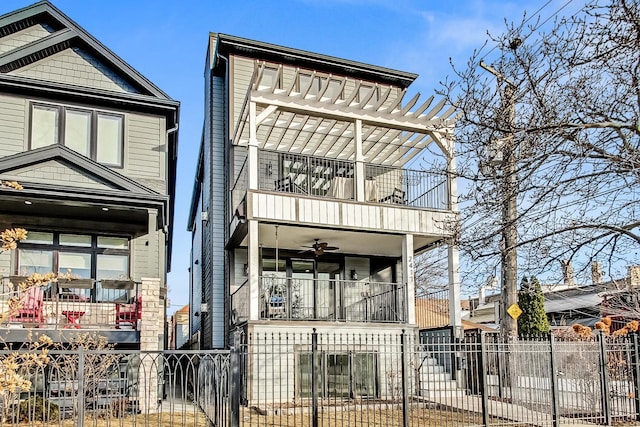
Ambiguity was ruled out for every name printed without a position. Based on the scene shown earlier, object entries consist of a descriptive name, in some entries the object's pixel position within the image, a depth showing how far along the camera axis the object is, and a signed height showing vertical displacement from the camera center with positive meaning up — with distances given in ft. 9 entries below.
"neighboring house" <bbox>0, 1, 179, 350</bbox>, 44.14 +10.25
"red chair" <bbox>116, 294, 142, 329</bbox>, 44.32 -0.07
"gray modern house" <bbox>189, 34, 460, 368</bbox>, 47.11 +9.10
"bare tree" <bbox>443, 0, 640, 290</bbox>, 25.58 +7.61
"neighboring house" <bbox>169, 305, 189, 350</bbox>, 106.39 -4.30
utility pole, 27.40 +5.96
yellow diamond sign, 46.11 -0.48
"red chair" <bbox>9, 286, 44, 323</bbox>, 40.40 +0.32
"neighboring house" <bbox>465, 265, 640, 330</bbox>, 47.82 -0.23
